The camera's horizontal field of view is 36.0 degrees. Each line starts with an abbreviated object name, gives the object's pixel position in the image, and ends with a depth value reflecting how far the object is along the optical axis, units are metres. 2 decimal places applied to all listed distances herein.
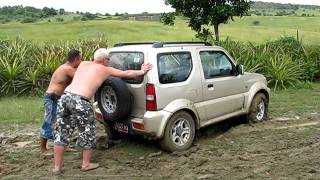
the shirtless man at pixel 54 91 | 7.24
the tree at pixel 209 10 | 16.00
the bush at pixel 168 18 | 16.73
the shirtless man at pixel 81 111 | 6.68
